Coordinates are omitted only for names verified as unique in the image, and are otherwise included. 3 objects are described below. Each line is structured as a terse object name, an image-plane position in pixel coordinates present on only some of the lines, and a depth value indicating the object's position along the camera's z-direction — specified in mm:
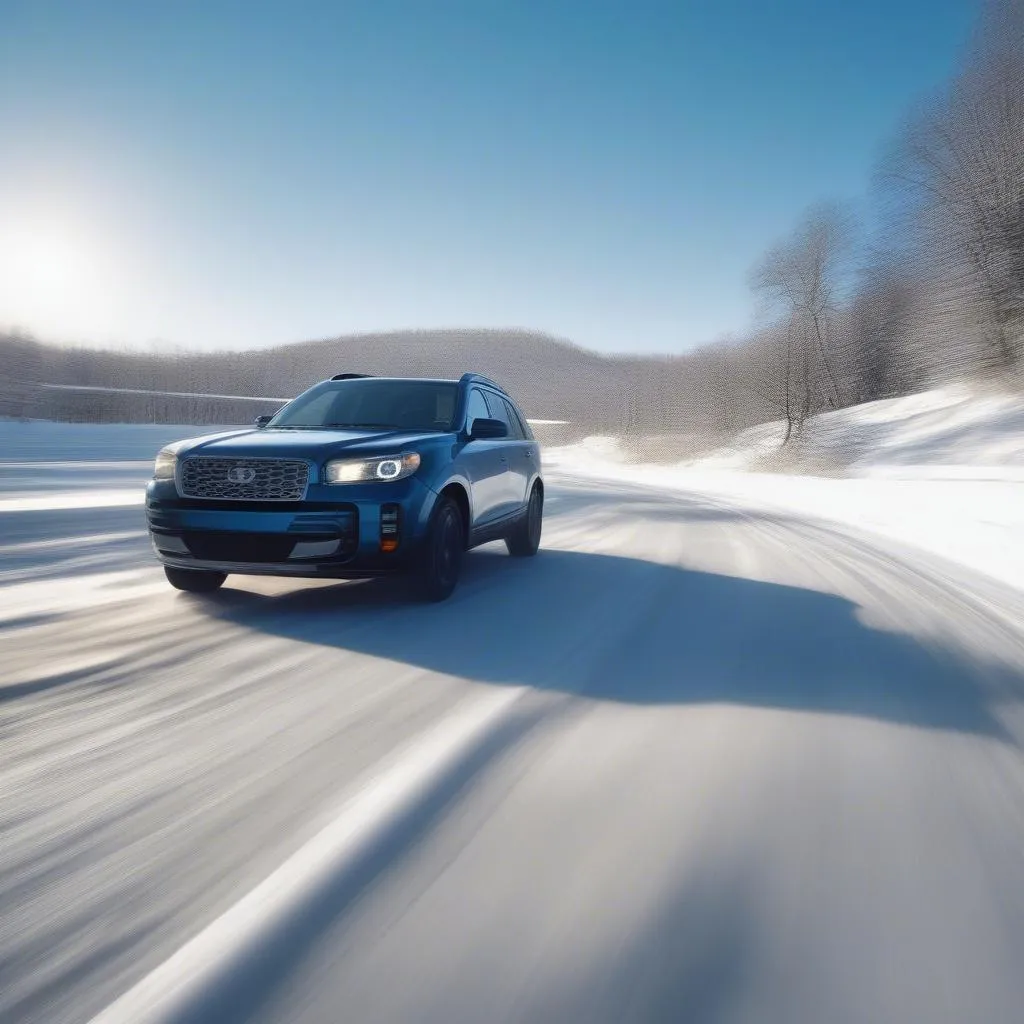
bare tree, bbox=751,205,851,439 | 37594
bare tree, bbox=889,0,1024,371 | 22328
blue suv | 5664
